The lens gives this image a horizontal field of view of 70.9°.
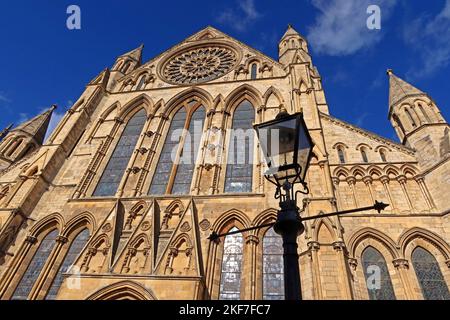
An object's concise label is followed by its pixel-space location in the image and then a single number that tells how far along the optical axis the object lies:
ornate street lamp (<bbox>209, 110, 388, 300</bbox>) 3.52
